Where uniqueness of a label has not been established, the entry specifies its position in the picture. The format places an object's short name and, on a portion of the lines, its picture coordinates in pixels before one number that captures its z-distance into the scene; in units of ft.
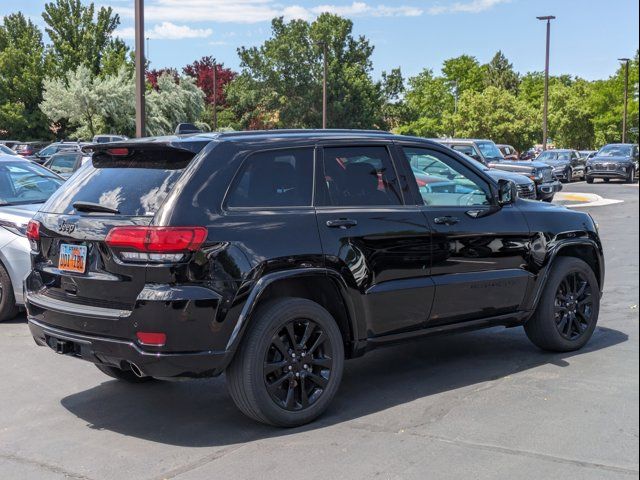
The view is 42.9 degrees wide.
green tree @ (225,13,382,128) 226.17
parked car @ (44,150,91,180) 75.10
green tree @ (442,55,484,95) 348.59
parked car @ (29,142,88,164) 111.16
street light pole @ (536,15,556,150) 137.24
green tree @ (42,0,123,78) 200.75
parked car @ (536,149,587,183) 131.85
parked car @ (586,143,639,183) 124.16
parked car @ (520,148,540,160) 145.16
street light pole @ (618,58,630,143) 200.62
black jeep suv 15.19
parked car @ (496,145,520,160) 112.73
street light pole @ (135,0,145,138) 49.41
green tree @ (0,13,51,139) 193.67
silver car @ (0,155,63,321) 26.25
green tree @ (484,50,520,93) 373.91
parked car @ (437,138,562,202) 76.79
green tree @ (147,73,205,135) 178.19
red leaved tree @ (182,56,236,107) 249.43
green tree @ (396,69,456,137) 270.05
